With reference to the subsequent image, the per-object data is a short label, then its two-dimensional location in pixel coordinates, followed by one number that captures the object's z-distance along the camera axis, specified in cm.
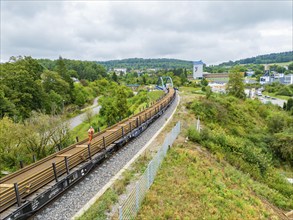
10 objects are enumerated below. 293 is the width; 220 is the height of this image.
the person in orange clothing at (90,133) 1281
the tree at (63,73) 6532
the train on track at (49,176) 707
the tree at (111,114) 3847
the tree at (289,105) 5930
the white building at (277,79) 13712
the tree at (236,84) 5138
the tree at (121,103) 3919
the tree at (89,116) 4534
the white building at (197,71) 14534
